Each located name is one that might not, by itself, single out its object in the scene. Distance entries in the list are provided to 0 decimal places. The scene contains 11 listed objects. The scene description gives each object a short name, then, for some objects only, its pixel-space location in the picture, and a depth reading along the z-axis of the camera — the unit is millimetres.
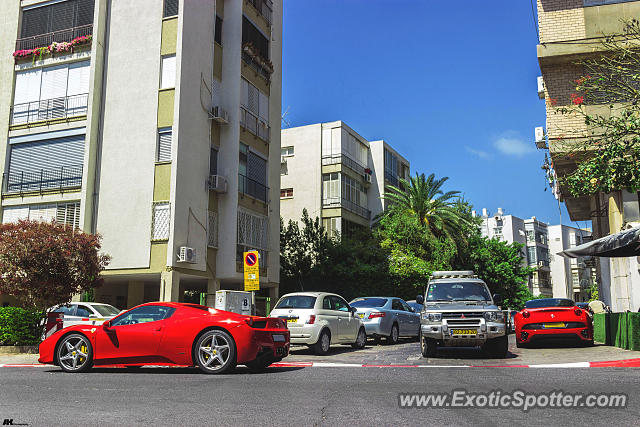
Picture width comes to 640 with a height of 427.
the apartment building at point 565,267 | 94188
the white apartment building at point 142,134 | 24000
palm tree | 39844
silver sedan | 19141
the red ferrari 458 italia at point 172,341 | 10523
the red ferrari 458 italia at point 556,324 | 15766
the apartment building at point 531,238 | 89688
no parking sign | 16938
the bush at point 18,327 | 17453
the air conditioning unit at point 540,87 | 24820
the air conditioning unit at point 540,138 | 24797
